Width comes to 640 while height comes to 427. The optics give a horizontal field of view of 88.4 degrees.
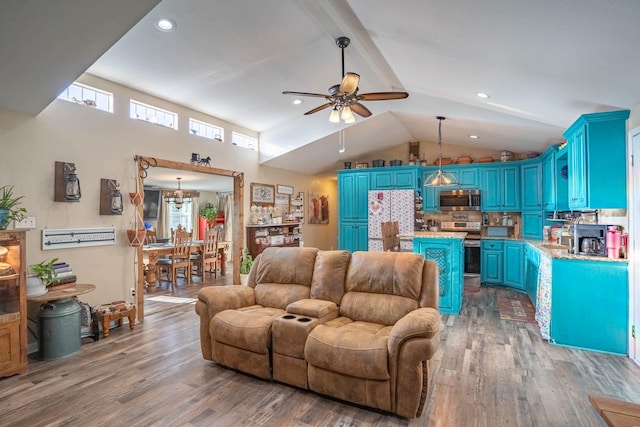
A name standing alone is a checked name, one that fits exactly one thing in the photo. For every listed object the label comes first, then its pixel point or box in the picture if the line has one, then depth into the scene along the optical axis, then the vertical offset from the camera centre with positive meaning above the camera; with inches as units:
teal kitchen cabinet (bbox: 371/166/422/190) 283.7 +32.5
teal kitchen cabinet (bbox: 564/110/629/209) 125.5 +21.5
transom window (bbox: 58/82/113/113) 143.2 +54.4
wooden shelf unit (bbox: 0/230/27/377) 109.6 -29.3
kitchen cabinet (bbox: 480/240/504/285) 243.4 -35.4
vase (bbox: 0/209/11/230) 109.9 -0.5
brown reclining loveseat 85.5 -34.1
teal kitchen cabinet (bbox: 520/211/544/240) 234.1 -7.2
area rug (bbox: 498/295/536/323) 170.9 -53.9
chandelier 344.5 +21.6
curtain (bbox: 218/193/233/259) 414.7 +10.3
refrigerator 274.1 +3.7
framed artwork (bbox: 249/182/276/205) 249.8 +17.5
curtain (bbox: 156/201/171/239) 385.4 -6.6
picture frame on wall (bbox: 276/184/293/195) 280.8 +23.2
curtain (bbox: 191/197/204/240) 408.7 +2.2
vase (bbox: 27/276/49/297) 120.9 -26.0
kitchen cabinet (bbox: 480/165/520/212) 251.4 +20.9
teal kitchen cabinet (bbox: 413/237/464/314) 171.3 -25.7
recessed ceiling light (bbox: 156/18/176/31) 118.4 +70.5
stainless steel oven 248.4 -31.4
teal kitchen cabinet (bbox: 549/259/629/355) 124.1 -35.6
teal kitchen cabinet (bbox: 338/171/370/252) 306.7 +5.1
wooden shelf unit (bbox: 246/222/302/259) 247.3 -16.5
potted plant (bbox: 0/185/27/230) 110.4 +3.5
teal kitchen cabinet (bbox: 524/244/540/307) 175.3 -33.8
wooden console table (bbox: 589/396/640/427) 52.8 -33.7
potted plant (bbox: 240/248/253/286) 221.7 -36.0
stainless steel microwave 263.1 +12.0
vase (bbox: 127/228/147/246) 161.0 -10.0
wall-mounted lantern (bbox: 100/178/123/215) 152.9 +8.9
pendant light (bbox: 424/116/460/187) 211.3 +28.1
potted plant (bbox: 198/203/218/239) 399.5 -1.0
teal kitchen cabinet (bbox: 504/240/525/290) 230.8 -35.7
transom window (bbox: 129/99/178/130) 168.4 +55.3
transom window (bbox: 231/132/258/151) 233.5 +55.6
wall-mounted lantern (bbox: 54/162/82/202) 137.3 +14.2
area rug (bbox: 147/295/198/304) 206.5 -53.6
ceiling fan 120.0 +46.4
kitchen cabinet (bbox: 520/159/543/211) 236.3 +21.8
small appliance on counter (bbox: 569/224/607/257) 133.9 -10.7
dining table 243.6 -28.6
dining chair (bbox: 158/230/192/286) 253.0 -31.9
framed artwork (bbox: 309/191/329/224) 332.5 +7.9
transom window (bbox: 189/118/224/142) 201.1 +55.5
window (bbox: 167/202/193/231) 398.0 +0.4
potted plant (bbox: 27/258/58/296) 121.6 -23.0
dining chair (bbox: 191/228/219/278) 271.9 -31.1
